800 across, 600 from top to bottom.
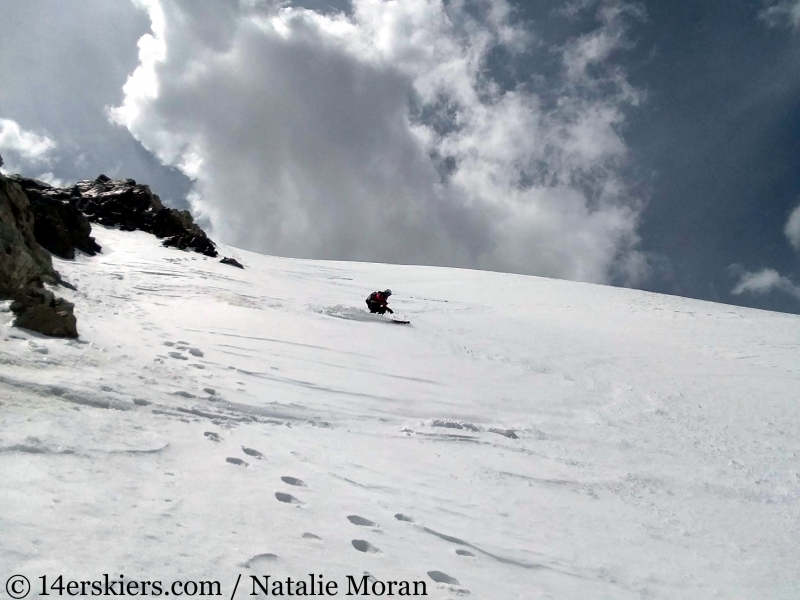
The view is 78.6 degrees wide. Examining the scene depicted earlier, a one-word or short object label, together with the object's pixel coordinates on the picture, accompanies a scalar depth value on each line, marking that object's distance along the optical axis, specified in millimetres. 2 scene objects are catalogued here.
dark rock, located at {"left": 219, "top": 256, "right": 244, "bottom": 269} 25047
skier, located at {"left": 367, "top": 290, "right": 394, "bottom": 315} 17109
